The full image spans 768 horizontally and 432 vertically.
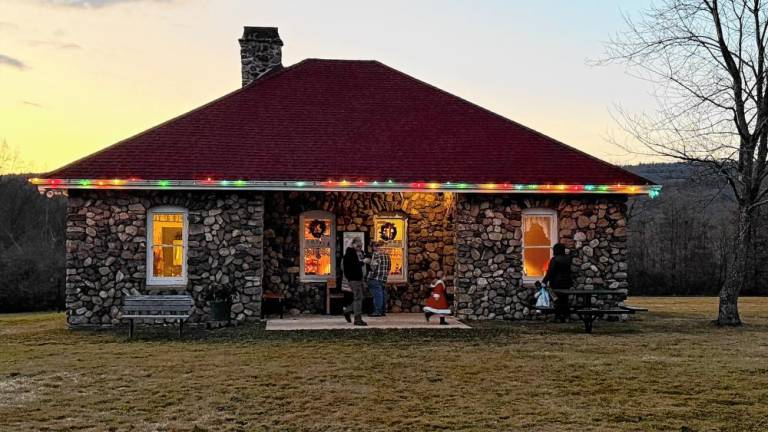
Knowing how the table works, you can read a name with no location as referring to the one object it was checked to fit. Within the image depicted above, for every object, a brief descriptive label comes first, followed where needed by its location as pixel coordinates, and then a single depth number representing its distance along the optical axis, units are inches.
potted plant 602.0
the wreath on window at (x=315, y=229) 709.9
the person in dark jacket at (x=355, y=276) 589.9
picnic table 568.9
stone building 617.9
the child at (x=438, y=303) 609.3
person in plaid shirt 652.1
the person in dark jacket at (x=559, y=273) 630.5
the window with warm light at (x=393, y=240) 720.3
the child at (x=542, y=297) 621.0
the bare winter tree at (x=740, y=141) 639.1
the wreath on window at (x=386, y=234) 721.6
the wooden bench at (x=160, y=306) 558.3
